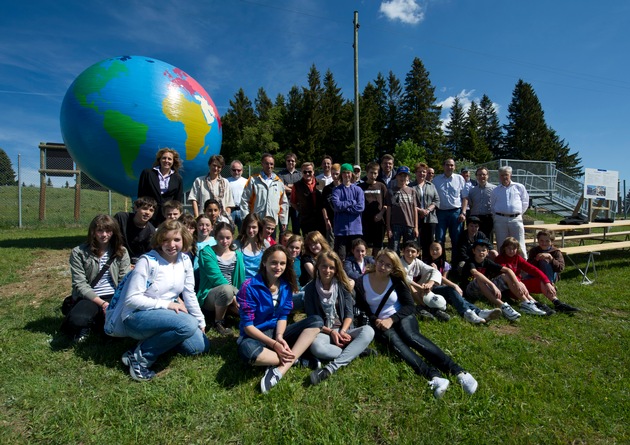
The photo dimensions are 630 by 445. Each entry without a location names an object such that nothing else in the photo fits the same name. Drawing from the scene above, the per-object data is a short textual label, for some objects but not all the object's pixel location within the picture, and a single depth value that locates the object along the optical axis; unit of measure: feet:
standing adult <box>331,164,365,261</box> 18.94
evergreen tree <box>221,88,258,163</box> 149.07
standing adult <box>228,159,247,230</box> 21.93
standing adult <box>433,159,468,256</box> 22.50
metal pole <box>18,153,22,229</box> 38.37
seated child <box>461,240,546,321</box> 15.96
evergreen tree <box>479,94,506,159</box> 181.16
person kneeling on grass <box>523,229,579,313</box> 19.43
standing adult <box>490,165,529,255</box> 21.18
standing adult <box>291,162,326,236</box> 21.34
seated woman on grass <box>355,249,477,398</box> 10.56
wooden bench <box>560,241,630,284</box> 21.79
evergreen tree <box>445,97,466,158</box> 174.09
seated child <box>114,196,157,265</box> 14.78
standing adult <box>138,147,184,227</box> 17.81
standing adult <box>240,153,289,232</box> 20.80
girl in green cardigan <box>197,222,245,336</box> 13.32
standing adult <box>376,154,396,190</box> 22.60
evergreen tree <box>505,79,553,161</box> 172.04
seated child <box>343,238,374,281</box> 14.87
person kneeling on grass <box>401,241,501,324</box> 14.73
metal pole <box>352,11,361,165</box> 42.04
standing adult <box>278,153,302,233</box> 23.76
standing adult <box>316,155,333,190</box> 23.79
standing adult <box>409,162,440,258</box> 21.42
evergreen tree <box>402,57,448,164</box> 156.76
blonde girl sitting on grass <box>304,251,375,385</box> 11.10
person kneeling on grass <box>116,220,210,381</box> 10.38
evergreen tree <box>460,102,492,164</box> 164.14
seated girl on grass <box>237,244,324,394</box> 10.12
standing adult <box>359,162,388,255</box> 21.24
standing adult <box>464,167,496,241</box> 23.00
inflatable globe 22.45
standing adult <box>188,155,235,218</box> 20.11
